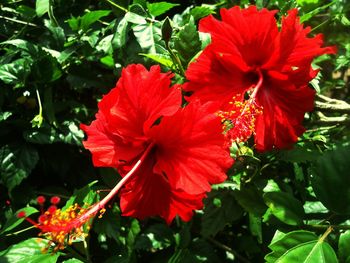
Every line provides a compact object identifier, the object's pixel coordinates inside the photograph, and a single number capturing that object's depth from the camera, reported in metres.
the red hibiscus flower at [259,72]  0.40
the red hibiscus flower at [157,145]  0.37
